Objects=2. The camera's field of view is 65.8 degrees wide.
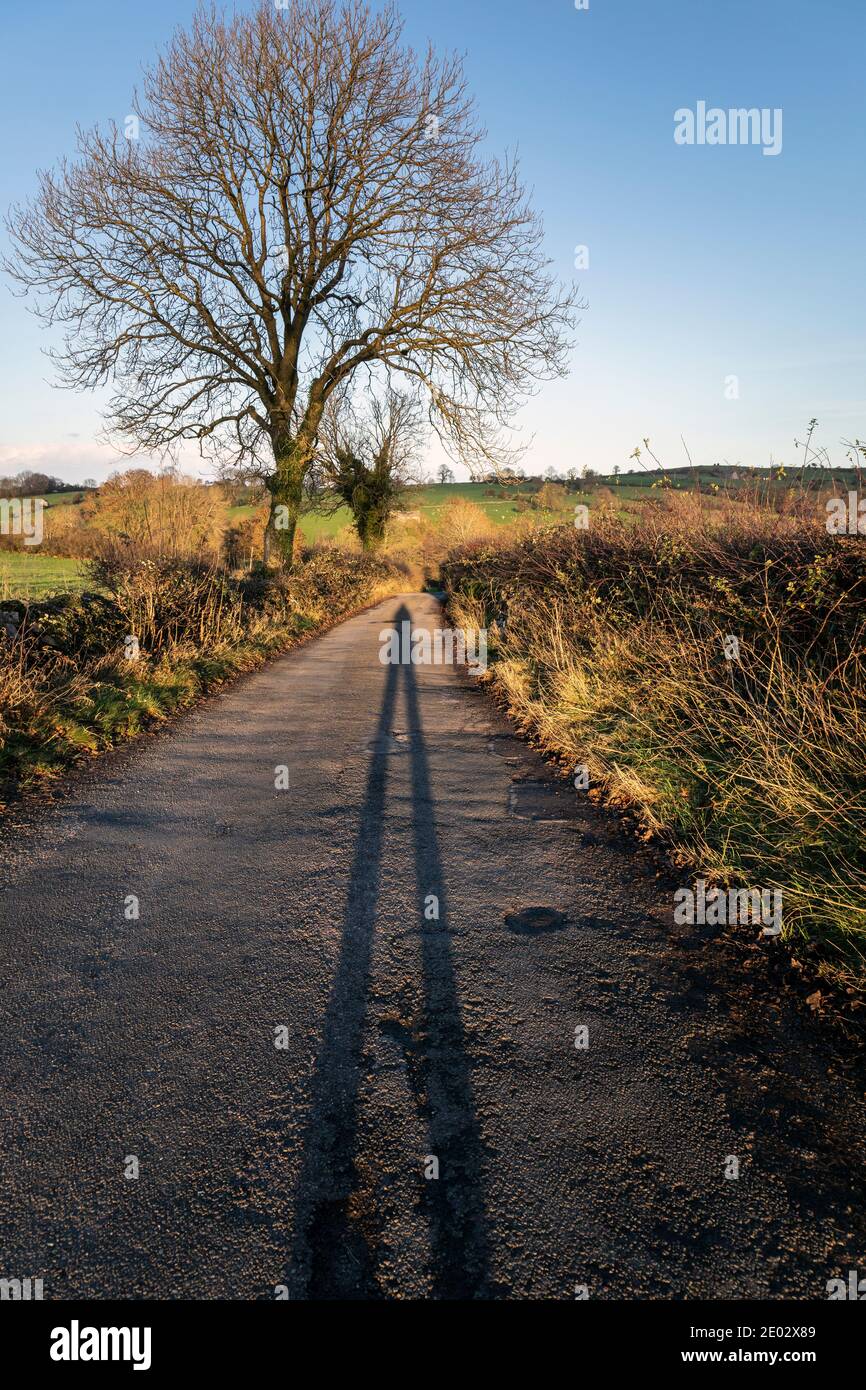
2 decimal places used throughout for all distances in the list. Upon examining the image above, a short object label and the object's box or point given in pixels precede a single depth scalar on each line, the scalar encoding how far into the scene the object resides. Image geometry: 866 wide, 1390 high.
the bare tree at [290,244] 14.21
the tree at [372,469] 36.34
